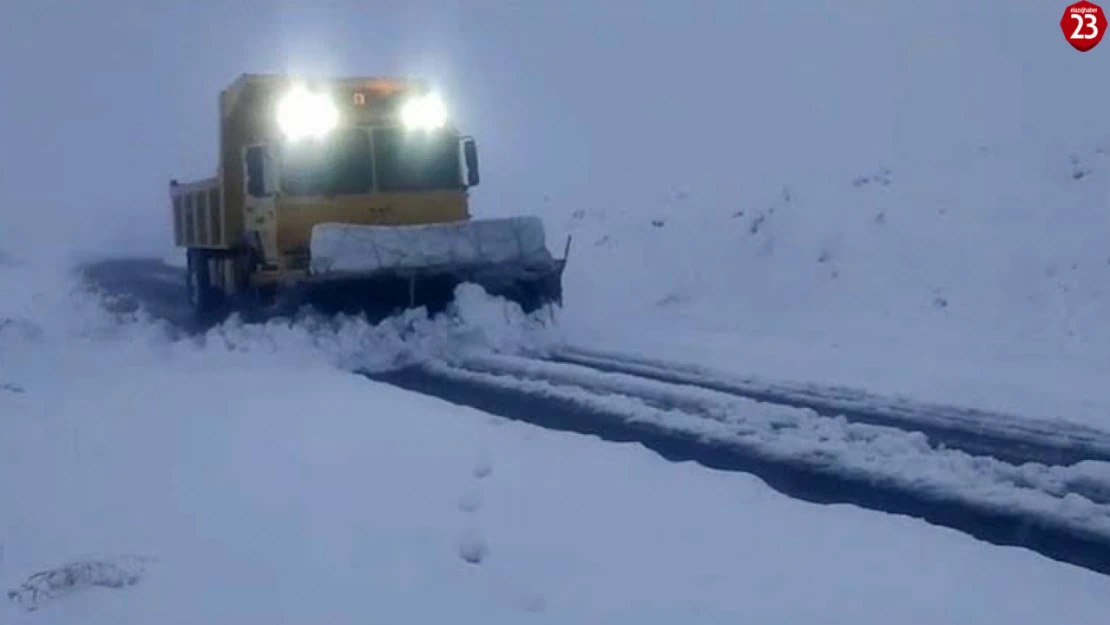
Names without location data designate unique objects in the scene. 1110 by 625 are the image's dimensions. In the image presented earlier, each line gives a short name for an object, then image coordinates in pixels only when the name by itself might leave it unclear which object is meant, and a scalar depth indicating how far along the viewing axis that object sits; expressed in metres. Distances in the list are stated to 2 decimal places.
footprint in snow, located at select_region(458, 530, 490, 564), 6.71
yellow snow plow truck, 14.21
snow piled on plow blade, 13.97
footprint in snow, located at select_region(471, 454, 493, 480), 8.21
